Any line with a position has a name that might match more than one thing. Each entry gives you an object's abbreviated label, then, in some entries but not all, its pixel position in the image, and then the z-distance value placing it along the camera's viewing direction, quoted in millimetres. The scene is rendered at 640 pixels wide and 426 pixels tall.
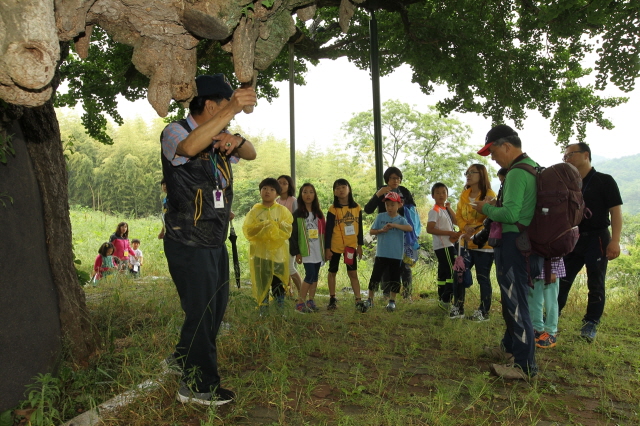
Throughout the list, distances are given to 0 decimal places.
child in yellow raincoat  5645
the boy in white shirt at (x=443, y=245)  6395
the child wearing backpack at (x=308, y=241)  6449
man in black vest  3119
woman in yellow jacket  5641
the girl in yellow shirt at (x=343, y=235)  6504
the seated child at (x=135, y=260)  10422
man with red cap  3785
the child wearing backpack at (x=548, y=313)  4602
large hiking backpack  3773
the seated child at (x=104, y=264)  9320
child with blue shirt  6570
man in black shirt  4980
